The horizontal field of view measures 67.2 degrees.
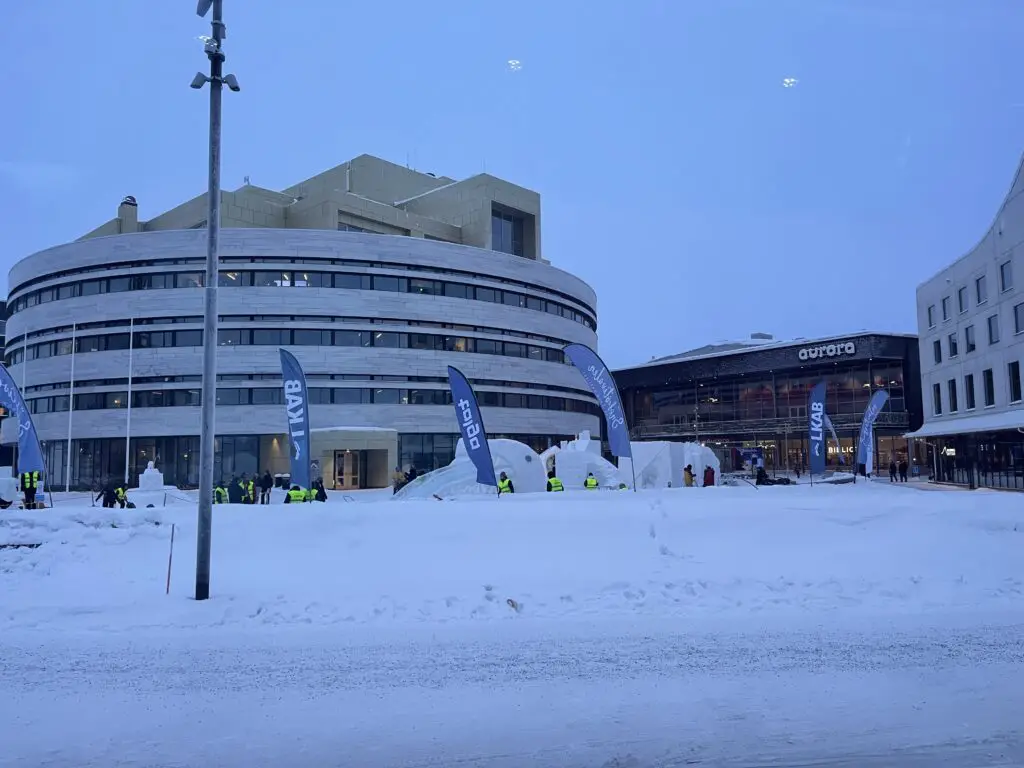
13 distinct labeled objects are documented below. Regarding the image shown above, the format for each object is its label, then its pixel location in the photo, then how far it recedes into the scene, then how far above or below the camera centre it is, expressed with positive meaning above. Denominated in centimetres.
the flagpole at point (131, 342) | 4734 +749
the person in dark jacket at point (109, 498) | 2123 -104
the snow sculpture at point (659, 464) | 3139 -39
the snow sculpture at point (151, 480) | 3438 -90
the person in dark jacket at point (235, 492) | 2485 -107
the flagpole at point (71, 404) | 4552 +361
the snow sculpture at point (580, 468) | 2928 -49
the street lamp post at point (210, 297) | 1054 +231
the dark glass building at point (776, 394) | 6725 +591
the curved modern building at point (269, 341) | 5016 +795
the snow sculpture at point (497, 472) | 2517 -64
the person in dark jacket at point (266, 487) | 3030 -112
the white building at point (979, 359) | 3366 +464
